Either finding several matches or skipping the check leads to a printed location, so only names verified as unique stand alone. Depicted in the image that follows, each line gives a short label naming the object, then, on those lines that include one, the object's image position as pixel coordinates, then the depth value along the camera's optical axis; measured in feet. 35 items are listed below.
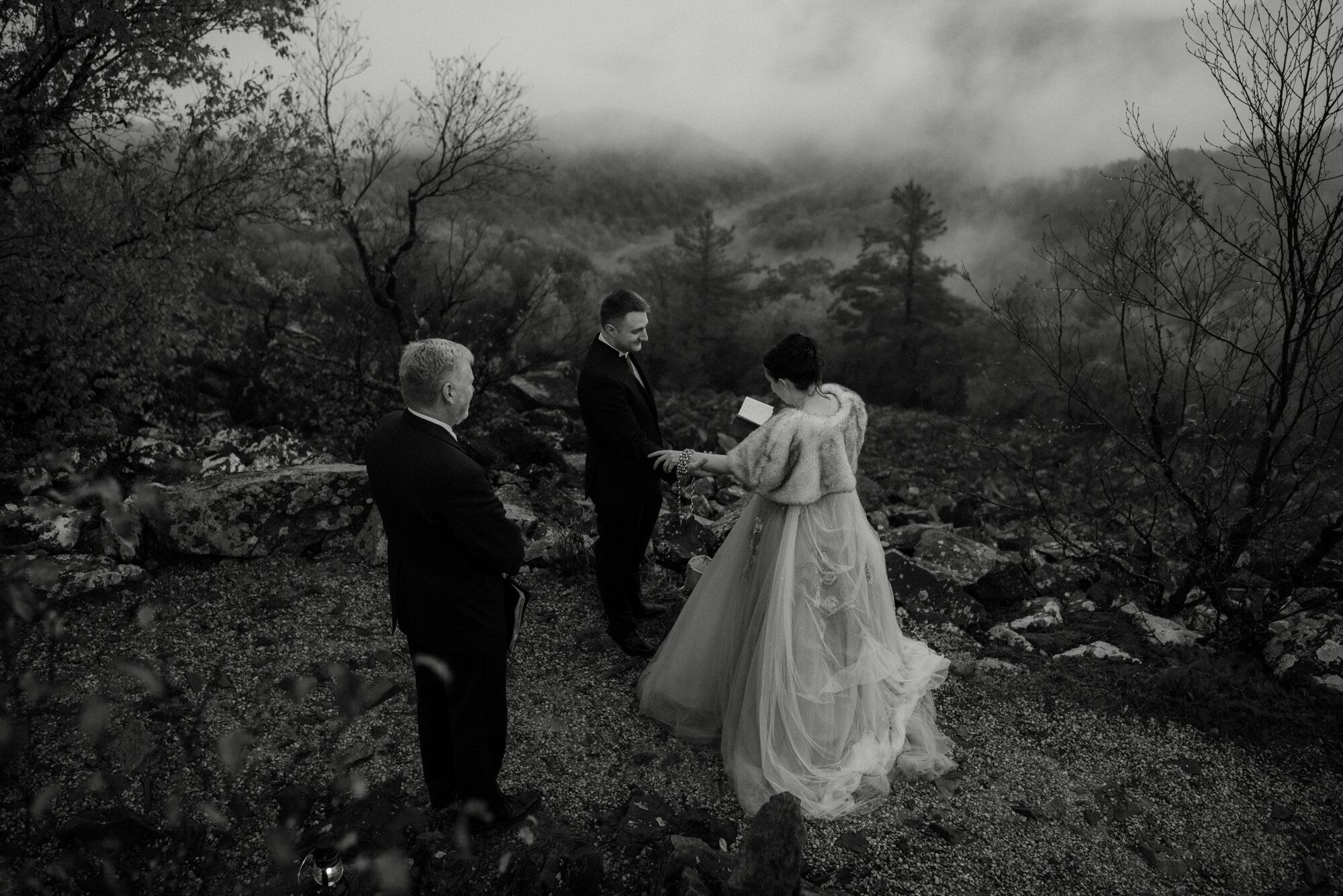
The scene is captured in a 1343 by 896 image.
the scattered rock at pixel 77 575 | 17.44
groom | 15.40
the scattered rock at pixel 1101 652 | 17.69
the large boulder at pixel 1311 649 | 16.14
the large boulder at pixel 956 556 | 21.98
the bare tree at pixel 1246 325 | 15.08
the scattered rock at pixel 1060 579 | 22.59
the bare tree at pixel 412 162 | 39.73
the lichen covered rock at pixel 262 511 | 19.90
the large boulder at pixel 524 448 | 31.35
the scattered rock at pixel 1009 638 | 18.51
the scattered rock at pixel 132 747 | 12.64
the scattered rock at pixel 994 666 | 17.16
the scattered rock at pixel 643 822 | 11.55
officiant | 9.61
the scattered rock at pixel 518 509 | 21.95
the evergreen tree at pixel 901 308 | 87.15
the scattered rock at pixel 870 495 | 37.70
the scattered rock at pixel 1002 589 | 21.54
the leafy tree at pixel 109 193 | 22.24
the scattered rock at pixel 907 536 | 24.52
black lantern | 9.86
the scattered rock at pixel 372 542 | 20.68
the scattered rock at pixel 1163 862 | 11.57
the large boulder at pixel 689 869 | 9.93
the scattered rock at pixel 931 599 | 19.74
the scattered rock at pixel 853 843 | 11.66
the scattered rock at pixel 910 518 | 32.27
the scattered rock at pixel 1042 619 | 19.92
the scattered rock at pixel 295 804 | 11.78
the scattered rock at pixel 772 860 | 9.87
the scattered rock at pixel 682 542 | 21.86
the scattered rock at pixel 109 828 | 10.77
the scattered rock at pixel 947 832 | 11.96
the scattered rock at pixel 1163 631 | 18.66
